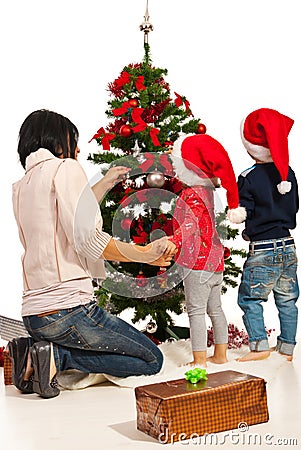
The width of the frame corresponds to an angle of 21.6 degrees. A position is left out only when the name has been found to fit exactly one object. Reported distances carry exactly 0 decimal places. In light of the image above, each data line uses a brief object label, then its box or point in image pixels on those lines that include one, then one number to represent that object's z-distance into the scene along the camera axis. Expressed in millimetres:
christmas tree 3688
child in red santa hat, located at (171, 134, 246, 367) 3510
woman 3232
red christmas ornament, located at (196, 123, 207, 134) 3848
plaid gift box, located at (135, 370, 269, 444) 2635
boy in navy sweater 3721
